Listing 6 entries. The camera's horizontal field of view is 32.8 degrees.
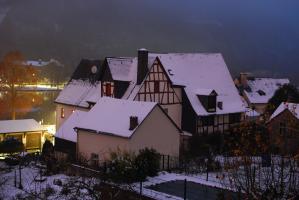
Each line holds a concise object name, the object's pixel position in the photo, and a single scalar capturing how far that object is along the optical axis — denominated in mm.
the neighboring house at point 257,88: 55469
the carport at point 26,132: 36062
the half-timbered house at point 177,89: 36406
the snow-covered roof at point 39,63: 98762
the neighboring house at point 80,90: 40281
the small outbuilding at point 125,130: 27062
